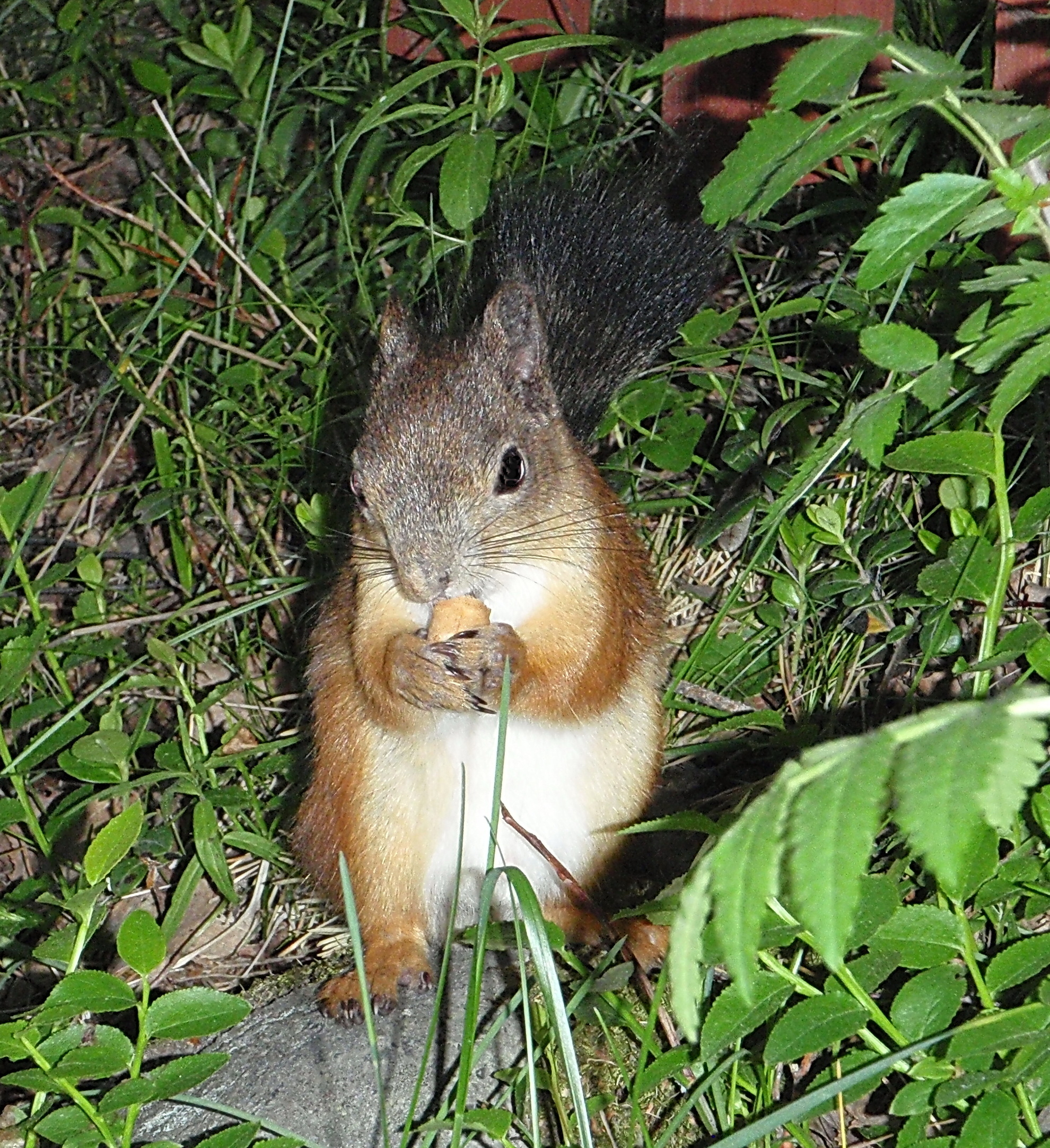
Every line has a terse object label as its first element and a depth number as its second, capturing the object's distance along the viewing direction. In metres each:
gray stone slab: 1.03
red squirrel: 1.05
